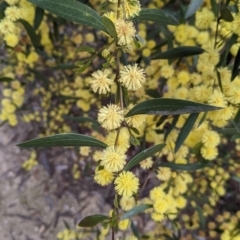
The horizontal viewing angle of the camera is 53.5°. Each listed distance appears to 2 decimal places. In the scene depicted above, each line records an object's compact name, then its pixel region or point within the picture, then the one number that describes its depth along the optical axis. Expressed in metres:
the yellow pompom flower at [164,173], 0.17
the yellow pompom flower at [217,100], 0.13
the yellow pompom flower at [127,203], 0.16
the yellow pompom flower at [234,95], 0.13
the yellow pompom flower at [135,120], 0.11
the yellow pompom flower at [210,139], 0.14
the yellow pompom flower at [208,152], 0.14
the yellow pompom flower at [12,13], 0.14
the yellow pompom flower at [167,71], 0.16
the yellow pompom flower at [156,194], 0.15
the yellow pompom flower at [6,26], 0.14
